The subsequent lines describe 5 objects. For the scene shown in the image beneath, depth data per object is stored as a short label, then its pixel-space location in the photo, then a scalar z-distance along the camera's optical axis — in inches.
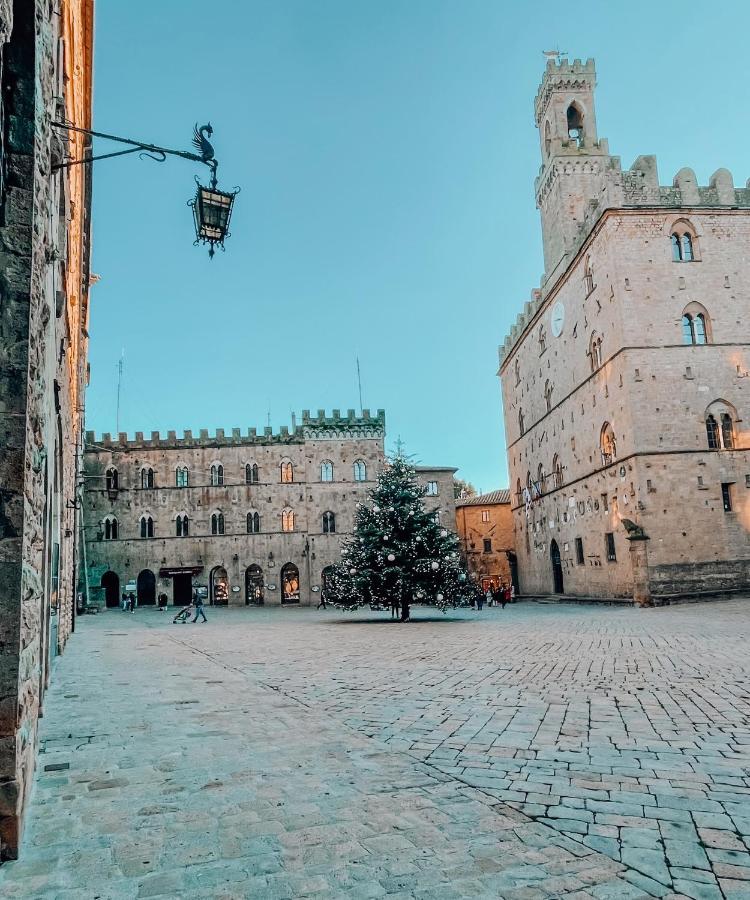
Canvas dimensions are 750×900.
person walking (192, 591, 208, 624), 1142.0
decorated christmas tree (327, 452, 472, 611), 836.6
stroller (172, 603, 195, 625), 1129.3
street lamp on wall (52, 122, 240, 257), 292.2
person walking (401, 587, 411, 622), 851.2
